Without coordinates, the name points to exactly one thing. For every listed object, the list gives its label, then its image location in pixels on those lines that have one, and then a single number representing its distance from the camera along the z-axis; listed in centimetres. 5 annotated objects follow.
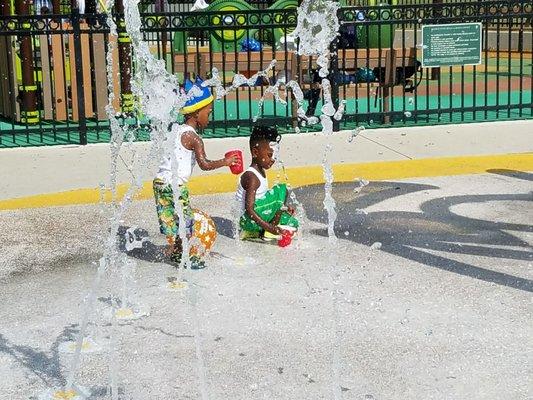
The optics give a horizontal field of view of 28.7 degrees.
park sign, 1163
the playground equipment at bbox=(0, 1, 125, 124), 1191
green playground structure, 1552
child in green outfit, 695
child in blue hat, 636
